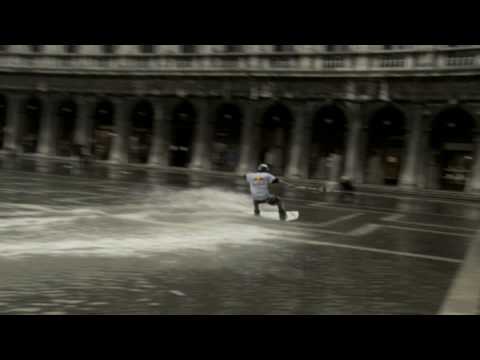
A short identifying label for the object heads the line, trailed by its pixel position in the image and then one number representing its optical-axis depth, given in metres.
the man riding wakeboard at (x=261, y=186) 12.13
